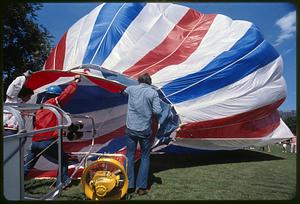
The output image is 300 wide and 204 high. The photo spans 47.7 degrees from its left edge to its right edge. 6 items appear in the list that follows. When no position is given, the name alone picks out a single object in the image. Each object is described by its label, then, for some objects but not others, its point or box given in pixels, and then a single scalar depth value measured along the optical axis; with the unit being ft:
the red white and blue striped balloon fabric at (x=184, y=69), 13.27
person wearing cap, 10.02
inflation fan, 8.48
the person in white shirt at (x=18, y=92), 10.17
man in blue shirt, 9.75
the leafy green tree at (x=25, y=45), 16.96
